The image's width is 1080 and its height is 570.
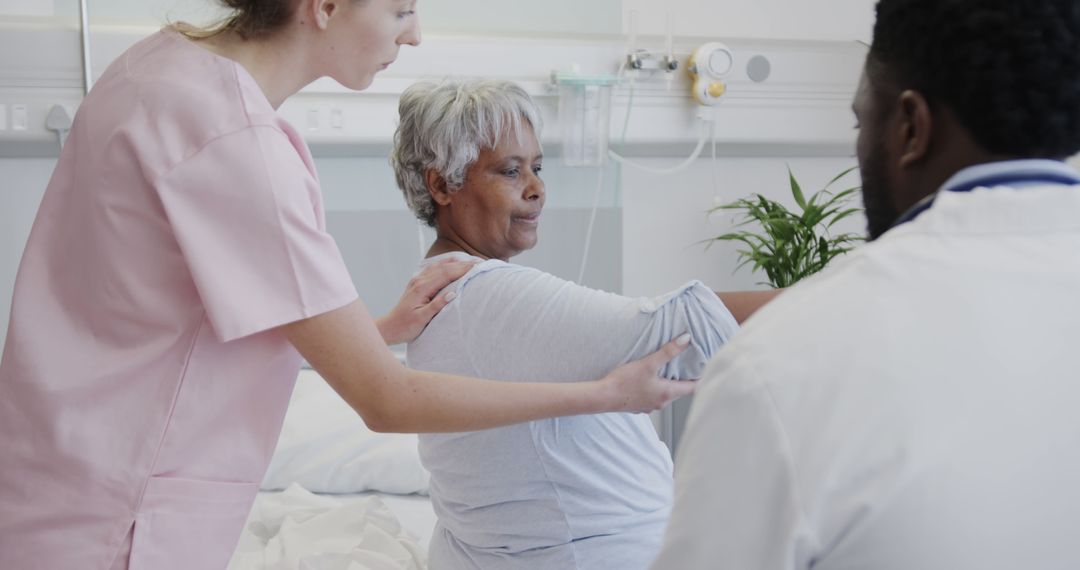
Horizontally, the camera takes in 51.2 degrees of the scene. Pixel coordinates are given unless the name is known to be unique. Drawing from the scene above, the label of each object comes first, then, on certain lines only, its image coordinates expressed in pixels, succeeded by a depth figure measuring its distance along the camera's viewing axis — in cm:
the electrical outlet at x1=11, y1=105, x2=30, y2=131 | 259
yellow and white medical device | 296
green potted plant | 296
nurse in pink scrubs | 104
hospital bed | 200
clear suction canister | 289
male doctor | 67
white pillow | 261
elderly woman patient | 141
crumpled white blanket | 192
